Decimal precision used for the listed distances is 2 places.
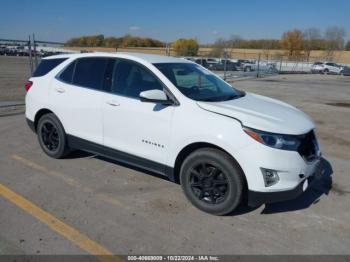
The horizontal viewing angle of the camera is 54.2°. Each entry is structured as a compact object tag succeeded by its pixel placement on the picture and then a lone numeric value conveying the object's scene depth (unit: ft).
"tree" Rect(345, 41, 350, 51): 280.31
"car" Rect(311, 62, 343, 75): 129.90
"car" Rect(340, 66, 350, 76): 120.41
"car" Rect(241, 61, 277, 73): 104.17
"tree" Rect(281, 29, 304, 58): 293.84
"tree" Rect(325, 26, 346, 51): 249.65
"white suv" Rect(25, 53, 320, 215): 11.37
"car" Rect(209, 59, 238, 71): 98.88
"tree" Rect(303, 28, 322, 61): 294.56
